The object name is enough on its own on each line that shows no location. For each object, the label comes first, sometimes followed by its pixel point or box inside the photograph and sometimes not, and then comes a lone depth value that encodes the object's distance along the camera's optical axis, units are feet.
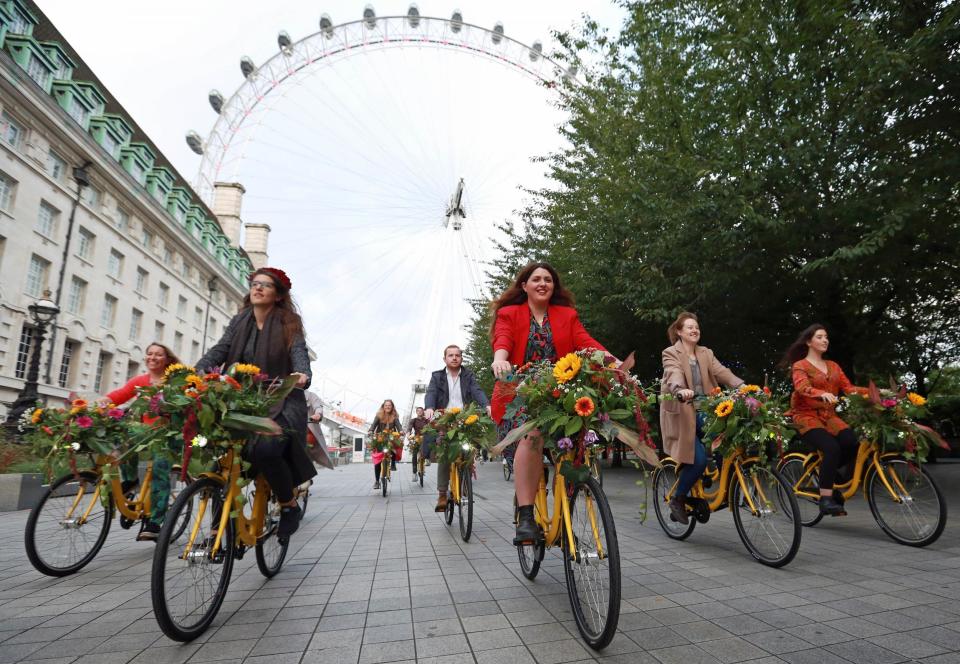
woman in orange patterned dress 18.06
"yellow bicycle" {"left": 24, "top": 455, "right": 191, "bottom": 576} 14.29
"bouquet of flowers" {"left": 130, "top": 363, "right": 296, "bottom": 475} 11.01
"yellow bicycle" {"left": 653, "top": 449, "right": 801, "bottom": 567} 14.32
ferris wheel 119.03
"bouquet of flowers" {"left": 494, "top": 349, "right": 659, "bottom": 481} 10.23
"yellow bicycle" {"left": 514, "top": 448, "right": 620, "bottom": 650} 8.95
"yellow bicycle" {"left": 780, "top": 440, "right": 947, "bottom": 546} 16.38
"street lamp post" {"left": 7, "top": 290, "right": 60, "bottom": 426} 41.01
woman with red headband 12.63
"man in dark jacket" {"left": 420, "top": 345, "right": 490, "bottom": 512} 23.59
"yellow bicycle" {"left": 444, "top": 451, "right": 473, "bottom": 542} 19.66
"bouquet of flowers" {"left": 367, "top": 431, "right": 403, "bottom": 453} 38.88
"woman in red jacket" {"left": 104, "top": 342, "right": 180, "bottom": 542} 16.46
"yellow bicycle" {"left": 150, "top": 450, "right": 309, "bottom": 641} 9.36
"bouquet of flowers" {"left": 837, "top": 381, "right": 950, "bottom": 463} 16.89
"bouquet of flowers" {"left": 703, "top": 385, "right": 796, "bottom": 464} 15.58
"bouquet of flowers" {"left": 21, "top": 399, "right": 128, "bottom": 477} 15.48
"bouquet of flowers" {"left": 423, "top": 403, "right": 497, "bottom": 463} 20.81
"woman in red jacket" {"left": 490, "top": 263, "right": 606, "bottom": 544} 13.35
